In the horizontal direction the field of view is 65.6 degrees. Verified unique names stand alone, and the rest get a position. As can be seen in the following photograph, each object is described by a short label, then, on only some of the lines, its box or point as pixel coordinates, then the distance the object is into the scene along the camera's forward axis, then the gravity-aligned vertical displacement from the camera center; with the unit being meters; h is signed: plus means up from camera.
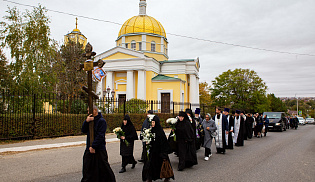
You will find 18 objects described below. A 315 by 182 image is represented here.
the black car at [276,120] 23.73 -1.92
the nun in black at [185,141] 7.49 -1.24
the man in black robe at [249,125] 16.84 -1.68
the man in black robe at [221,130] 10.39 -1.25
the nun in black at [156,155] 6.08 -1.35
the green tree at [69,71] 20.95 +2.69
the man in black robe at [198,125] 9.68 -0.96
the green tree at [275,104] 68.94 -1.00
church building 33.66 +4.79
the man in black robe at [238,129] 13.26 -1.59
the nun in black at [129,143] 7.30 -1.28
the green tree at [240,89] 44.00 +2.12
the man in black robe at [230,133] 11.79 -1.56
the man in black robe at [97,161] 5.22 -1.28
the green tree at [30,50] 18.66 +4.09
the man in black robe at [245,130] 16.28 -1.98
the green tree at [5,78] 19.08 +1.92
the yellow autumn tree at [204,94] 59.42 +1.71
